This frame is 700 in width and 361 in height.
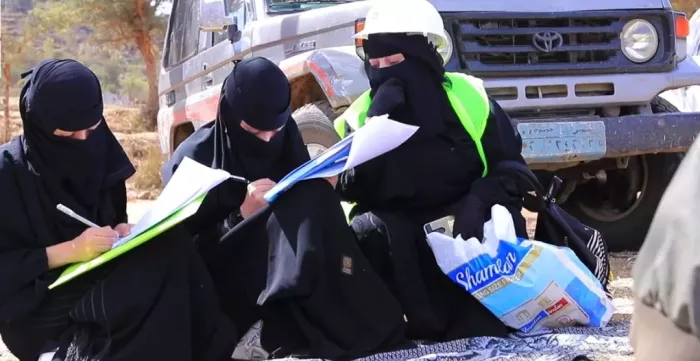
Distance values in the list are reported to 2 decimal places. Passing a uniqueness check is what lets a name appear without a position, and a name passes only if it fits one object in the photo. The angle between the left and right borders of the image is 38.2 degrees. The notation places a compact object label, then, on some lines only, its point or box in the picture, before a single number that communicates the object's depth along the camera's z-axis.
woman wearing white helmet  3.65
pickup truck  4.84
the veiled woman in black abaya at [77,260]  3.01
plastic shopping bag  3.45
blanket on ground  3.32
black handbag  3.81
